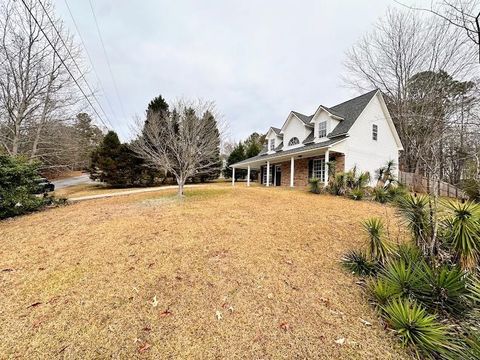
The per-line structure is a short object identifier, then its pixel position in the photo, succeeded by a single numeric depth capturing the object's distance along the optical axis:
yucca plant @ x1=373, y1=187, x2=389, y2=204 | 9.92
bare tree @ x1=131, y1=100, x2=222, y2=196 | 10.34
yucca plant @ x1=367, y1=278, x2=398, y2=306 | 3.00
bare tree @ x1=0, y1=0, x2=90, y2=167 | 11.81
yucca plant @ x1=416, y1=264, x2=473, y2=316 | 2.78
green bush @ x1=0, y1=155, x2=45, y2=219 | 7.64
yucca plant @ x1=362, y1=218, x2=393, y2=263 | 3.85
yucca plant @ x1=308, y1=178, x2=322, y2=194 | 12.12
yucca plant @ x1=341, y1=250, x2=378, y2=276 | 3.83
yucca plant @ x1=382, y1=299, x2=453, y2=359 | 2.28
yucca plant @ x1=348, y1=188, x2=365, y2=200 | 10.17
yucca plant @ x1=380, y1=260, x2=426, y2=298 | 3.01
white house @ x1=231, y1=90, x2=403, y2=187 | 14.57
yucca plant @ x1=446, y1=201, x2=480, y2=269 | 3.22
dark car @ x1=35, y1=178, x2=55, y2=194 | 8.96
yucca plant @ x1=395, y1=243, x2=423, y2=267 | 3.47
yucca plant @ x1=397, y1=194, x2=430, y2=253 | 3.62
